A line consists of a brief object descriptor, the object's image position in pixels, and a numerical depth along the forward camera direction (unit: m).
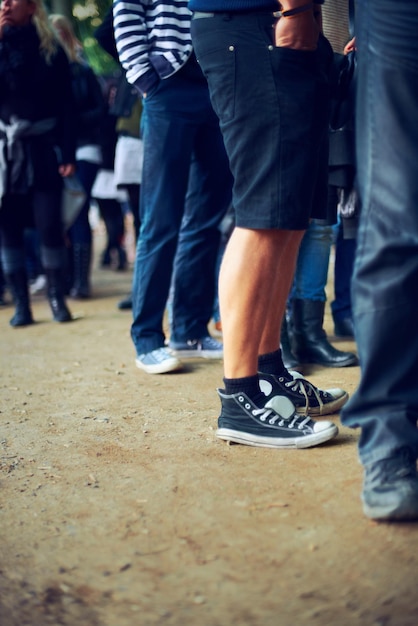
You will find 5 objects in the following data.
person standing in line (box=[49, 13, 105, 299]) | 6.80
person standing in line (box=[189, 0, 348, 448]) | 2.59
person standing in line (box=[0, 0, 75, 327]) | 5.53
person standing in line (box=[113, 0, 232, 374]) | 3.98
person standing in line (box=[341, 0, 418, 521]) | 2.06
